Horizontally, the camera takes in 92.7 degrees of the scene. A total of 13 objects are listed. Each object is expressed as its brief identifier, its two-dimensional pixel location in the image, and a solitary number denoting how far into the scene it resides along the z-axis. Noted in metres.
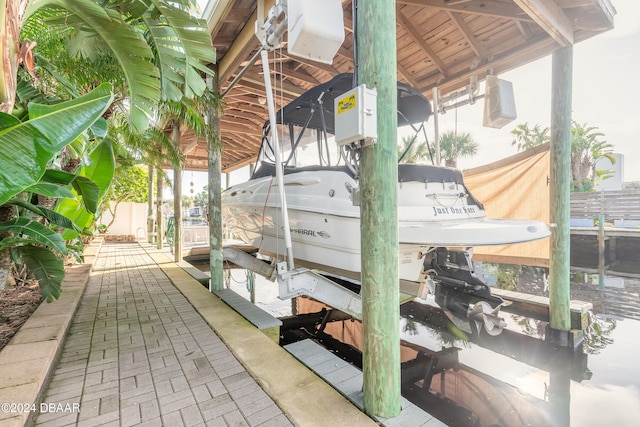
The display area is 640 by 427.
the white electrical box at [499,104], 3.89
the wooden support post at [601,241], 9.64
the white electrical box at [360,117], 1.60
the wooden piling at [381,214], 1.68
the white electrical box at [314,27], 1.73
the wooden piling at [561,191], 3.49
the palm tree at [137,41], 2.54
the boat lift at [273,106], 1.77
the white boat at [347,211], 2.55
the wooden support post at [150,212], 10.16
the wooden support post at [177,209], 6.86
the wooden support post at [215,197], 4.39
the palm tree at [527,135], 27.50
